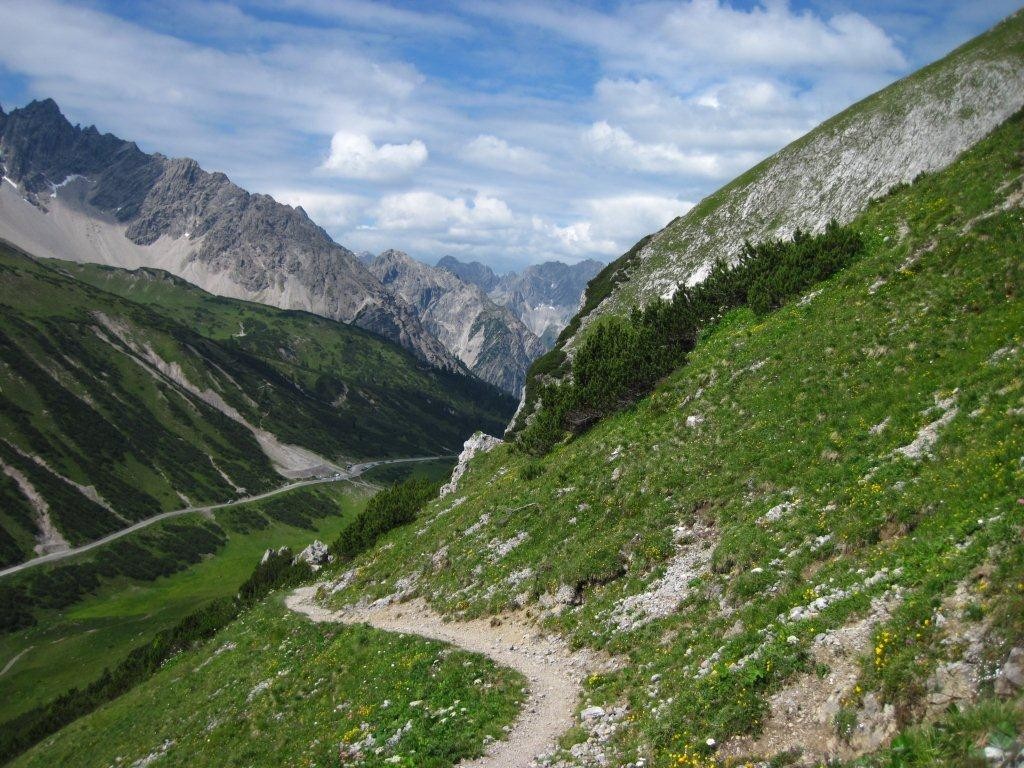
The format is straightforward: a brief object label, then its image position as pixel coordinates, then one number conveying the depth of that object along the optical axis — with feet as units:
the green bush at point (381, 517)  184.75
